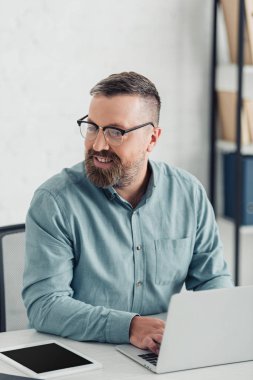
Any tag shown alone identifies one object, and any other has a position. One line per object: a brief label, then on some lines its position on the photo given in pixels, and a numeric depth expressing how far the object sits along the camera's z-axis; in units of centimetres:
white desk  206
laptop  201
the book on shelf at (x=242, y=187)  423
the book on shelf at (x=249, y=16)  411
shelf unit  419
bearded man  244
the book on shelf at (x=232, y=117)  427
